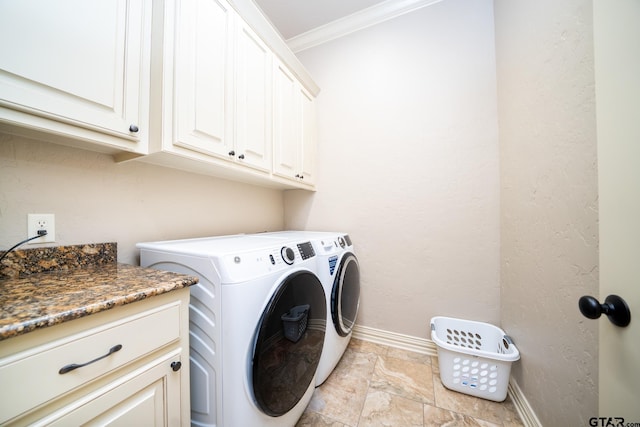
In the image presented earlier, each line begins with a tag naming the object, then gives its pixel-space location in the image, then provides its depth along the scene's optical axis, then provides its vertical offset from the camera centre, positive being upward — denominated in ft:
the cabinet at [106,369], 1.47 -1.27
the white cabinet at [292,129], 5.22 +2.31
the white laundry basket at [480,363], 4.11 -2.96
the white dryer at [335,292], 4.38 -1.68
